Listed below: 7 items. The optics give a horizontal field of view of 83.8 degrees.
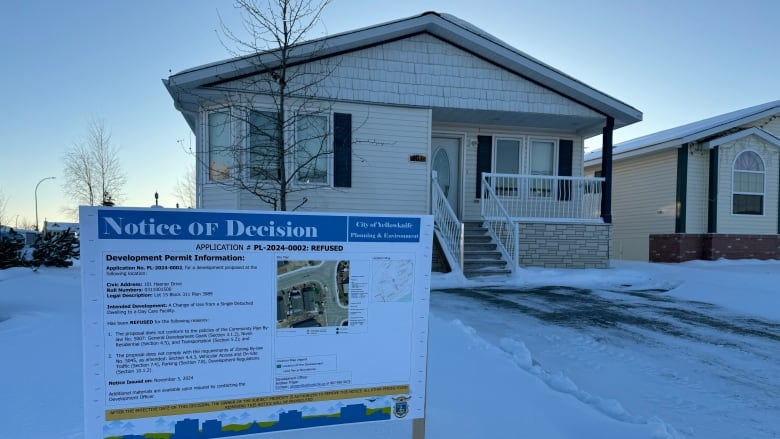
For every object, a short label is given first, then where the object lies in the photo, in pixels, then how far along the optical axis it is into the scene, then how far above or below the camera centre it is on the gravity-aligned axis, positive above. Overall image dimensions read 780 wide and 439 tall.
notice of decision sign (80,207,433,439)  1.79 -0.49
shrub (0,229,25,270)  8.45 -0.92
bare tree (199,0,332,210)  8.27 +1.65
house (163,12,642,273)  8.72 +1.93
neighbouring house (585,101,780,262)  13.60 +0.86
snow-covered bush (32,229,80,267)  9.12 -0.94
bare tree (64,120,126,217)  18.62 +1.37
